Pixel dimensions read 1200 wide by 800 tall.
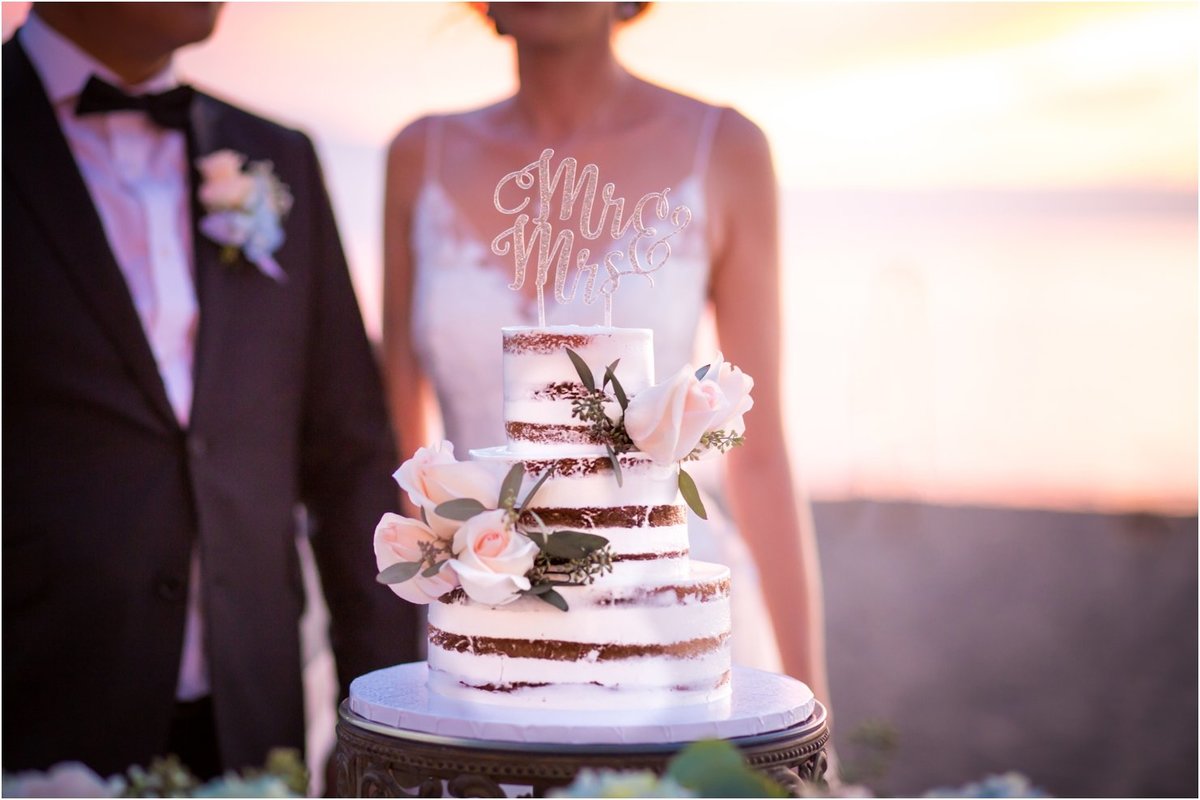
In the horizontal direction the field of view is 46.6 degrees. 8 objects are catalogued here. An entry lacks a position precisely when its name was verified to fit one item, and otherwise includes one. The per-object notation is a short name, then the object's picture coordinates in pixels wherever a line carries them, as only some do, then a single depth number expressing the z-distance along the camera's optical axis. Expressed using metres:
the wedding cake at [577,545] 2.31
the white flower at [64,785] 2.29
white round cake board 2.12
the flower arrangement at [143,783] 2.29
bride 4.12
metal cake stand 2.06
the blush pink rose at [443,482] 2.34
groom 3.56
